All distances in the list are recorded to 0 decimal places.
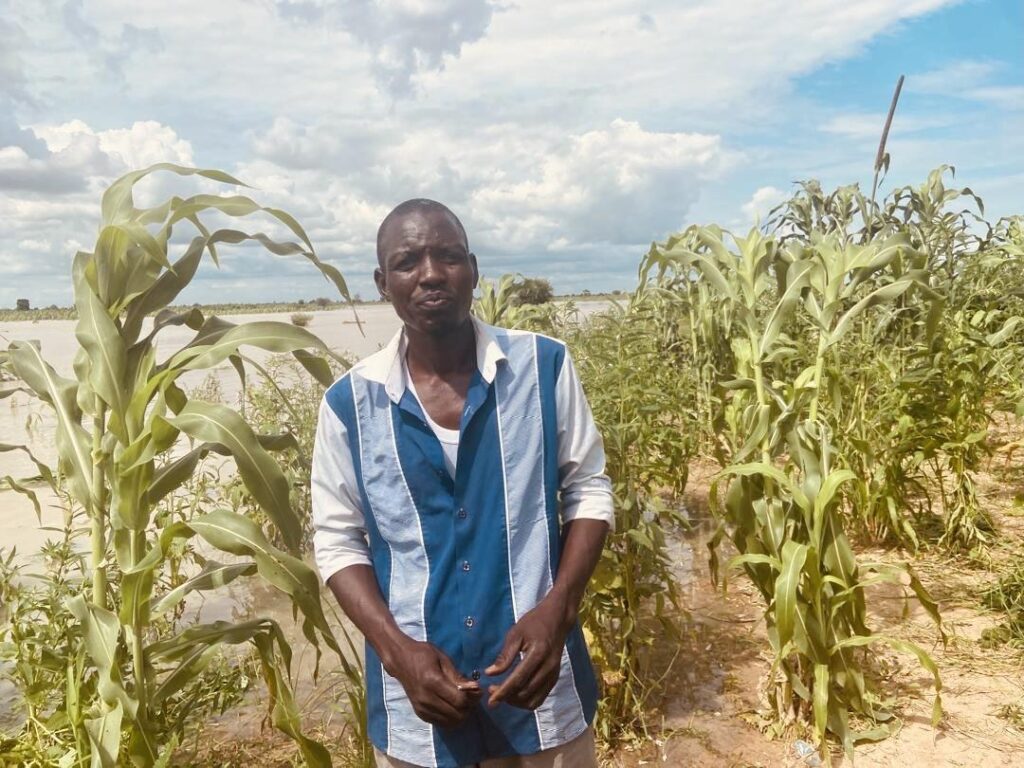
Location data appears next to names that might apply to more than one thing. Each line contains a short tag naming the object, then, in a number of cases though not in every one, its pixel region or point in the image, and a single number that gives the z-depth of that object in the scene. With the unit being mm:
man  1453
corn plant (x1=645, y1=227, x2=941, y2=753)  2422
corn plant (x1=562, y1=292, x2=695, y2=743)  2725
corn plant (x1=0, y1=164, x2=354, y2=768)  1728
